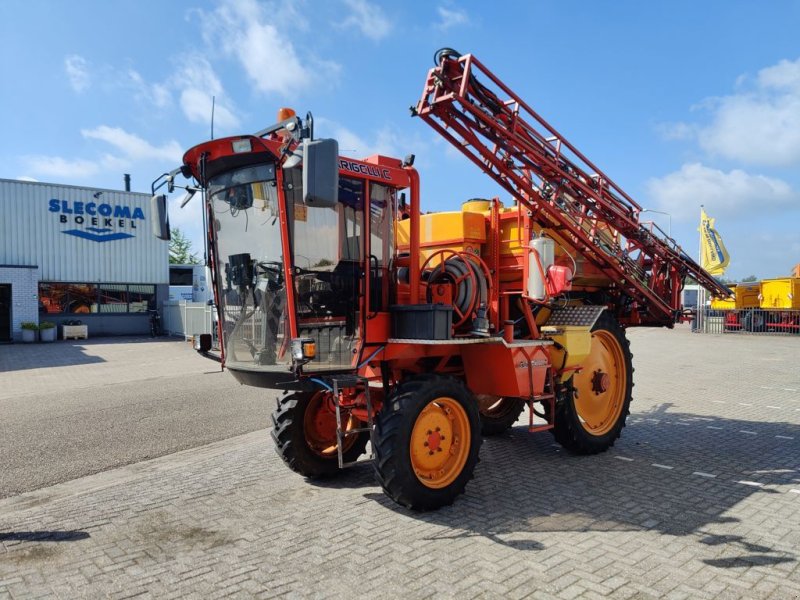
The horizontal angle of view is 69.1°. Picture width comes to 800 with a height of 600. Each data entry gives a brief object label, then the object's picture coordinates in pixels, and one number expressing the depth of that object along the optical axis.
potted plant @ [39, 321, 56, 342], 21.72
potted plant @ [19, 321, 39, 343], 21.35
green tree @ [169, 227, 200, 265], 51.81
